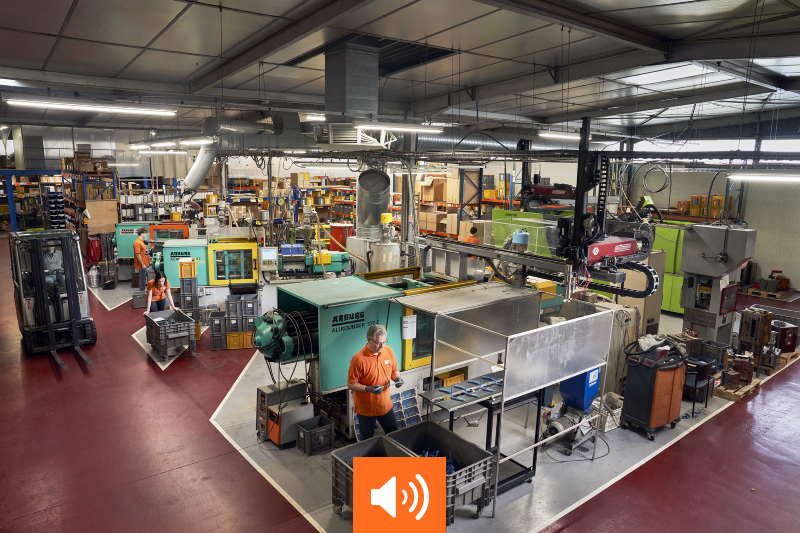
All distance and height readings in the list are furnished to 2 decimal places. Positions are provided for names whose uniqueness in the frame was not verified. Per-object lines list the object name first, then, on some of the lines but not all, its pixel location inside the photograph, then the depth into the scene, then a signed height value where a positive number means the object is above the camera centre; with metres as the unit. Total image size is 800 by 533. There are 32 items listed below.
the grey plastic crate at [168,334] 8.68 -2.59
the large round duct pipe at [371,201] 11.07 -0.31
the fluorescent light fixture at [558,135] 9.27 +1.01
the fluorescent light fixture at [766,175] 6.09 +0.25
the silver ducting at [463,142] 13.11 +1.29
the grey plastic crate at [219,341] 9.30 -2.87
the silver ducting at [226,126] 14.13 +1.65
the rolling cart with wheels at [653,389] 6.48 -2.53
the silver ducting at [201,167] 14.44 +0.48
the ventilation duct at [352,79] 7.24 +1.55
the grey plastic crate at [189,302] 10.23 -2.37
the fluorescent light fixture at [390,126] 6.65 +0.81
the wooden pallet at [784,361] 8.92 -3.04
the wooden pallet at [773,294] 13.77 -2.75
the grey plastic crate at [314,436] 5.96 -2.95
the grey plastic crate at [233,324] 9.34 -2.55
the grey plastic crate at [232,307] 9.30 -2.23
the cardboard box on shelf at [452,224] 15.48 -1.08
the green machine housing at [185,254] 10.74 -1.49
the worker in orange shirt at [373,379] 5.21 -1.99
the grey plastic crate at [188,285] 10.15 -2.02
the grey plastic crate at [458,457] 4.64 -2.70
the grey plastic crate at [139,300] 11.88 -2.73
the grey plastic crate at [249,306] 9.38 -2.24
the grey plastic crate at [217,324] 9.26 -2.54
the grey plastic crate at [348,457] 4.71 -2.64
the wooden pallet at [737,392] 7.78 -3.05
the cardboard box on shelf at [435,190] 16.73 -0.08
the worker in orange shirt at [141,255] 12.05 -1.72
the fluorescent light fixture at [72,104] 5.62 +0.88
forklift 8.84 -1.97
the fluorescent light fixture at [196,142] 9.05 +0.77
